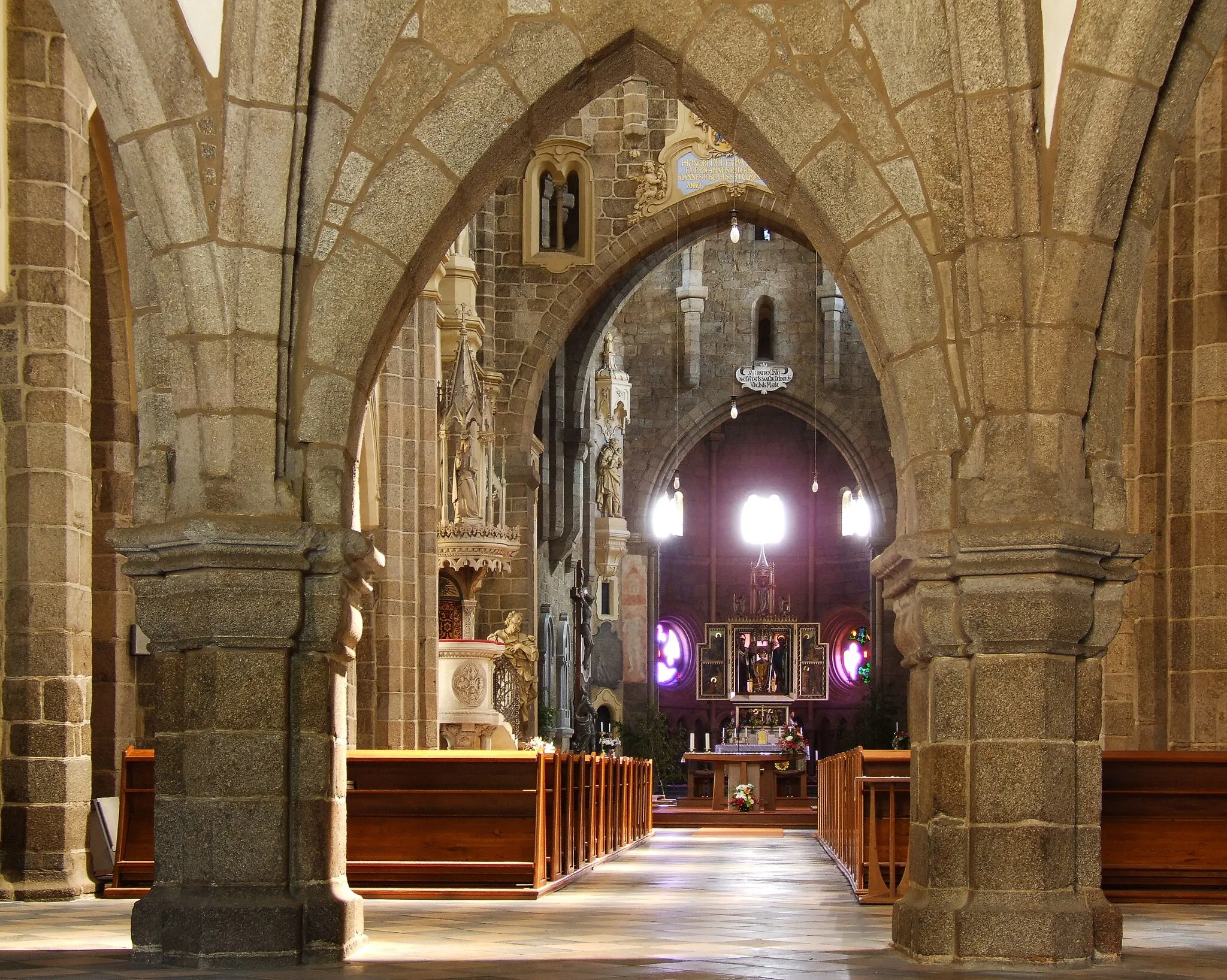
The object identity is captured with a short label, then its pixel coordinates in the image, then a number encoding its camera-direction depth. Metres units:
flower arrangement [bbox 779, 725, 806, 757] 22.23
